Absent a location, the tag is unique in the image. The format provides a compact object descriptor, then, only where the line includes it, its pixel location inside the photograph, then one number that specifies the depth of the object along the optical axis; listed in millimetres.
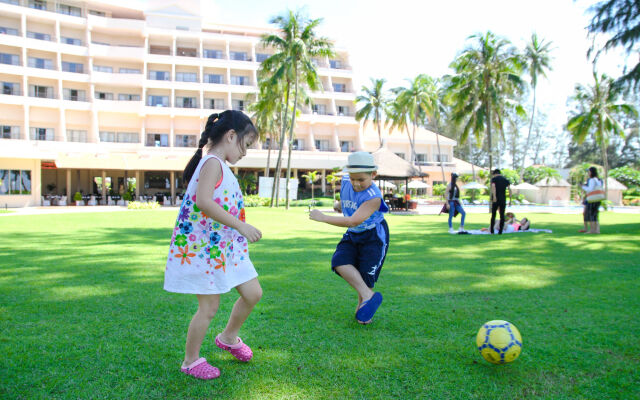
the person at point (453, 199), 11984
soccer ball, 2990
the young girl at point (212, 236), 2645
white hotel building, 35531
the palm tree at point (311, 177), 38200
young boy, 3766
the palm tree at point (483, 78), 25594
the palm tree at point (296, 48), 25750
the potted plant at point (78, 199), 32809
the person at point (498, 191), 11445
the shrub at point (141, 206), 27734
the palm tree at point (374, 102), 46000
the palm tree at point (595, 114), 34031
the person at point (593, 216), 12062
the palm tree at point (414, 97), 42938
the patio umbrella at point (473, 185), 35597
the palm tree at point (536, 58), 38500
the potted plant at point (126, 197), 33719
